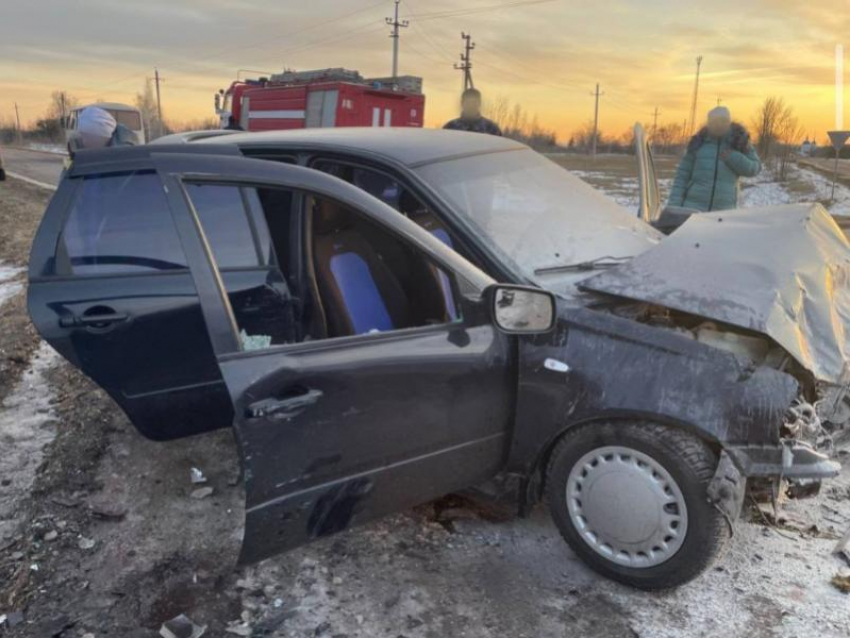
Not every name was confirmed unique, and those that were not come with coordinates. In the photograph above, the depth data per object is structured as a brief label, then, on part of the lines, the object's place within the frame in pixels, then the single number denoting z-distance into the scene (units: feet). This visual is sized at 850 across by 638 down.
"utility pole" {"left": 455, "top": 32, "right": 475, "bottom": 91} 152.56
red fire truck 45.78
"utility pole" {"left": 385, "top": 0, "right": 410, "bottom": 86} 133.37
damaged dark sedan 8.05
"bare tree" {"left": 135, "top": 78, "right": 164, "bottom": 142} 246.47
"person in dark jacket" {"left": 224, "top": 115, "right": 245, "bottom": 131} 53.82
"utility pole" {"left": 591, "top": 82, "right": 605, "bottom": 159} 226.62
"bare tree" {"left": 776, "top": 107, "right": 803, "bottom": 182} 92.29
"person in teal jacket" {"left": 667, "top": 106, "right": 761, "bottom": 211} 18.61
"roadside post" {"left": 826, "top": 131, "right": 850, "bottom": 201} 41.03
